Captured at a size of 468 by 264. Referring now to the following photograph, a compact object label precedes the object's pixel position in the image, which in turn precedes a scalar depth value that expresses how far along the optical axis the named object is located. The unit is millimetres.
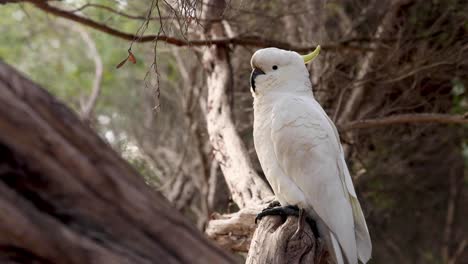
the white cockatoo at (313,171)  4789
